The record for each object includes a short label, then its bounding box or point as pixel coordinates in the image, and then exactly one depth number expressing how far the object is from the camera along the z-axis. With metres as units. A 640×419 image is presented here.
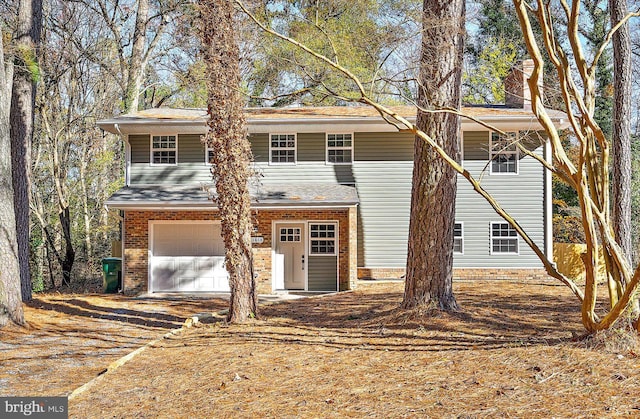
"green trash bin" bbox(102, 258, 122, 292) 18.33
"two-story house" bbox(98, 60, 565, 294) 17.97
